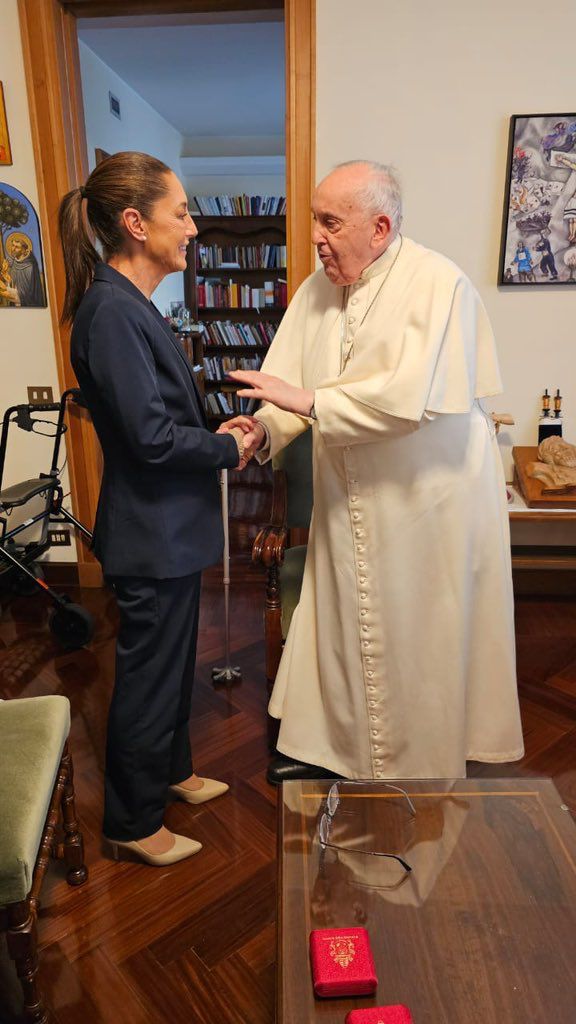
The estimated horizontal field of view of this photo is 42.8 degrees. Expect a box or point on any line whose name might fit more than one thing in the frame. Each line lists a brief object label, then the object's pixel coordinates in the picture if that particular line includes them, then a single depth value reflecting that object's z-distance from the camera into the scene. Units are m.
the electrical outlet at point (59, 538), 3.72
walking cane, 2.78
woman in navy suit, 1.56
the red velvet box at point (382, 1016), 1.04
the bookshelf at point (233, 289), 7.76
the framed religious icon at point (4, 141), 3.19
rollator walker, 2.98
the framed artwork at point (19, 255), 3.29
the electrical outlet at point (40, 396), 3.53
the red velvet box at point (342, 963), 1.10
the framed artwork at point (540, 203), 3.01
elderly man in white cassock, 1.77
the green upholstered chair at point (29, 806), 1.33
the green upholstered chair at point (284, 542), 2.13
